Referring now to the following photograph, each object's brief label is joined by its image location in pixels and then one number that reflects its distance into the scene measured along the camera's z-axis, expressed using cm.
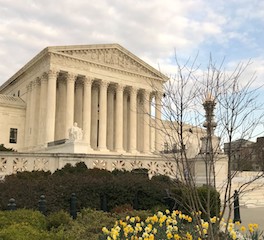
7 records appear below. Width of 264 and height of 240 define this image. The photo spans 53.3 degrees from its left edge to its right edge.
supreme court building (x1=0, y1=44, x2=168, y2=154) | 3512
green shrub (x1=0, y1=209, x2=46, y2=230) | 622
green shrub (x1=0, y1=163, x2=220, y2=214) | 857
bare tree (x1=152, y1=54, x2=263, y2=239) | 405
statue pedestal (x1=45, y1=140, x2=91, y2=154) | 2482
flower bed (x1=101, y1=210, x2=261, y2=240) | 439
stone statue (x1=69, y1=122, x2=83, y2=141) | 2501
